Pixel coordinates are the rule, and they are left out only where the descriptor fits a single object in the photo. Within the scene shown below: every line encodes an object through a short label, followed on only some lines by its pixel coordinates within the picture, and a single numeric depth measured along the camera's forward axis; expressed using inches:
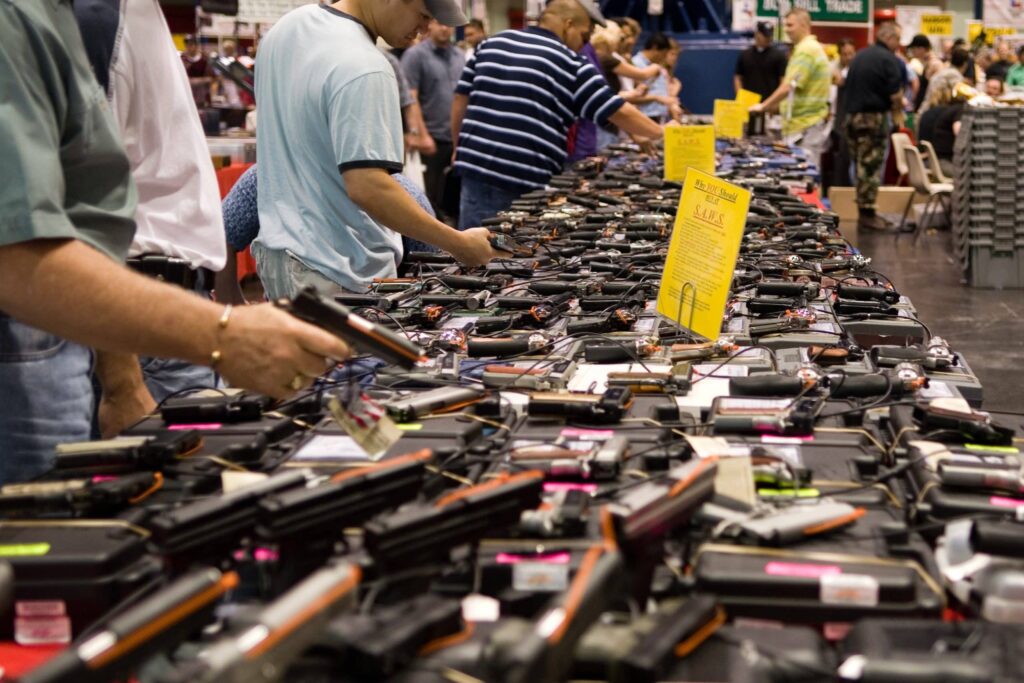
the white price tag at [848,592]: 51.9
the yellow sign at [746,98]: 355.7
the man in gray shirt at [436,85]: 378.3
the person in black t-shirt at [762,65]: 536.1
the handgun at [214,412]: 80.6
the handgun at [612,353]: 97.6
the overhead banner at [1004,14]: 808.9
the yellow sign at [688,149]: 210.4
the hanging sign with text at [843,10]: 717.3
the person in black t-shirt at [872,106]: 462.9
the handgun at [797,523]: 56.3
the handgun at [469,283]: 129.8
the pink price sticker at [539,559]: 54.7
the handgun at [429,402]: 79.2
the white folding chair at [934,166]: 440.2
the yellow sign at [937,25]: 818.2
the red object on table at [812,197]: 223.9
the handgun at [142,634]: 41.3
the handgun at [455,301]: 120.1
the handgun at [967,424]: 72.9
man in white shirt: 100.2
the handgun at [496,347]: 100.3
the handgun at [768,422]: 75.7
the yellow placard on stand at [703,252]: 98.1
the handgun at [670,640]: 44.9
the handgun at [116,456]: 69.9
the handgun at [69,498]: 62.3
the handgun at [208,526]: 53.3
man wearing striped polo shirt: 218.4
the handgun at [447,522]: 52.6
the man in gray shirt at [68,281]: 65.2
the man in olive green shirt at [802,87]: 483.8
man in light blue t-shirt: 123.6
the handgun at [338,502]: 53.4
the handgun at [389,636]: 45.3
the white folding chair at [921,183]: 430.9
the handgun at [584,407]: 78.8
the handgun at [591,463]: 66.6
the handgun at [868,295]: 120.7
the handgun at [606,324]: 108.3
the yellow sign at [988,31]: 791.7
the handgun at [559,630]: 40.8
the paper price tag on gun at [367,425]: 67.0
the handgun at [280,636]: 39.5
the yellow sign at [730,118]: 330.6
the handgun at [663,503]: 51.5
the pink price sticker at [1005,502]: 62.1
